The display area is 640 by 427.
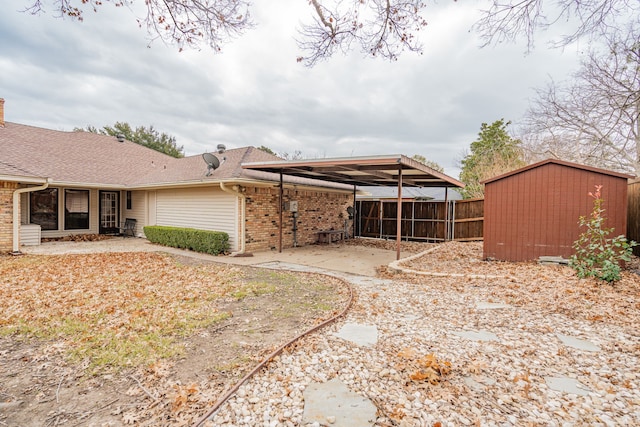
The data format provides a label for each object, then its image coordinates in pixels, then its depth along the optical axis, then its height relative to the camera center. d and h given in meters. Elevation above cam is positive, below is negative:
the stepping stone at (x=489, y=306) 4.33 -1.32
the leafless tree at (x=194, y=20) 4.71 +3.01
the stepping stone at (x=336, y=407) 1.97 -1.34
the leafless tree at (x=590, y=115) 8.41 +3.60
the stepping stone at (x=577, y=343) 3.06 -1.32
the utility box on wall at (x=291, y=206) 10.62 +0.14
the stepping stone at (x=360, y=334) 3.21 -1.35
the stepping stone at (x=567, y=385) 2.33 -1.33
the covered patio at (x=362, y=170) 6.81 +1.16
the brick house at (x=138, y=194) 9.45 +0.53
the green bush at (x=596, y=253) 5.19 -0.76
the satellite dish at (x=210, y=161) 10.20 +1.56
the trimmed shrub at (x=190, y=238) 9.28 -0.99
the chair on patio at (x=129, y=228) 13.73 -0.92
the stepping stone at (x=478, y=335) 3.30 -1.34
